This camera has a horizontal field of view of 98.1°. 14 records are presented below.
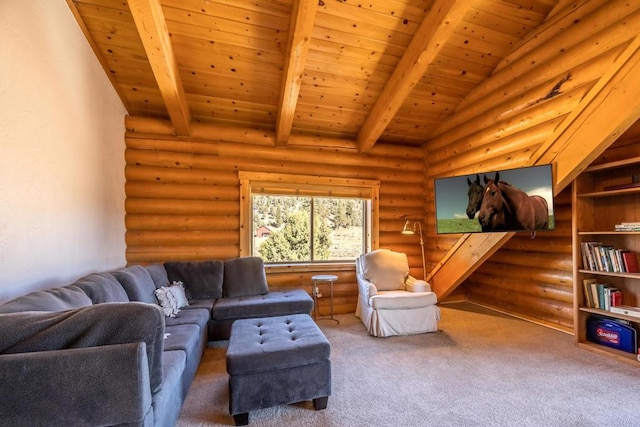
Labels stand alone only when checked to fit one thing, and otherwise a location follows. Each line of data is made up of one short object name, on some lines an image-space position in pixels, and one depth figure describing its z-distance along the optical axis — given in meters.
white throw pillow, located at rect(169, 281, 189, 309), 2.96
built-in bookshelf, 2.72
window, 4.09
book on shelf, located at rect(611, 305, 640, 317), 2.56
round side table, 3.71
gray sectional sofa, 1.11
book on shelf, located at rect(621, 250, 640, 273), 2.64
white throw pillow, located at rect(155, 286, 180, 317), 2.70
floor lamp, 4.00
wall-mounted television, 2.79
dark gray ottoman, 1.81
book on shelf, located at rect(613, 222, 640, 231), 2.53
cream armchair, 3.25
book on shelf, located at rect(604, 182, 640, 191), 2.59
